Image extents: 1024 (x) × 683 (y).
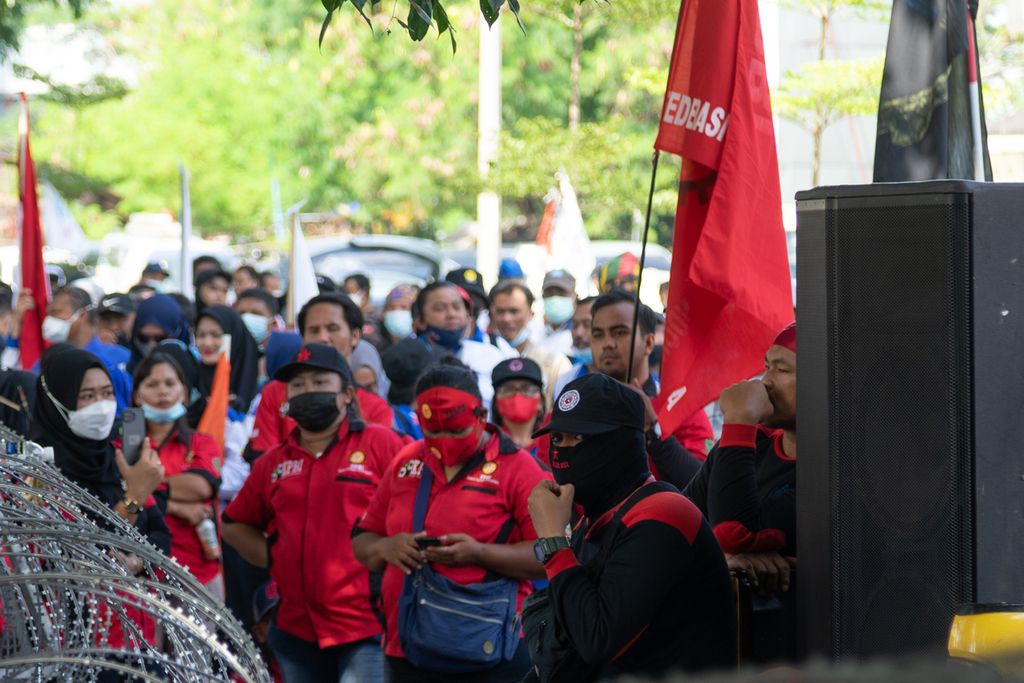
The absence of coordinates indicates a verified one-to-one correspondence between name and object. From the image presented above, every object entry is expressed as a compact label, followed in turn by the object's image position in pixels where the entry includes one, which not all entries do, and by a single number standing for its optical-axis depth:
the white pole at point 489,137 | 40.82
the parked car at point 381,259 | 51.96
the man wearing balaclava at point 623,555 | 7.60
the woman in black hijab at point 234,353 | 19.90
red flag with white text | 10.51
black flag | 10.78
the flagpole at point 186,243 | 33.39
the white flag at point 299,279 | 23.82
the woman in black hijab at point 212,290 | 26.12
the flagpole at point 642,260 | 10.40
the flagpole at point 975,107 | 10.83
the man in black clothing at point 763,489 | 8.28
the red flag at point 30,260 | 20.73
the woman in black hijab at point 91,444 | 12.74
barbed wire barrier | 6.31
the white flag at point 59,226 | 42.64
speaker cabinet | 7.08
